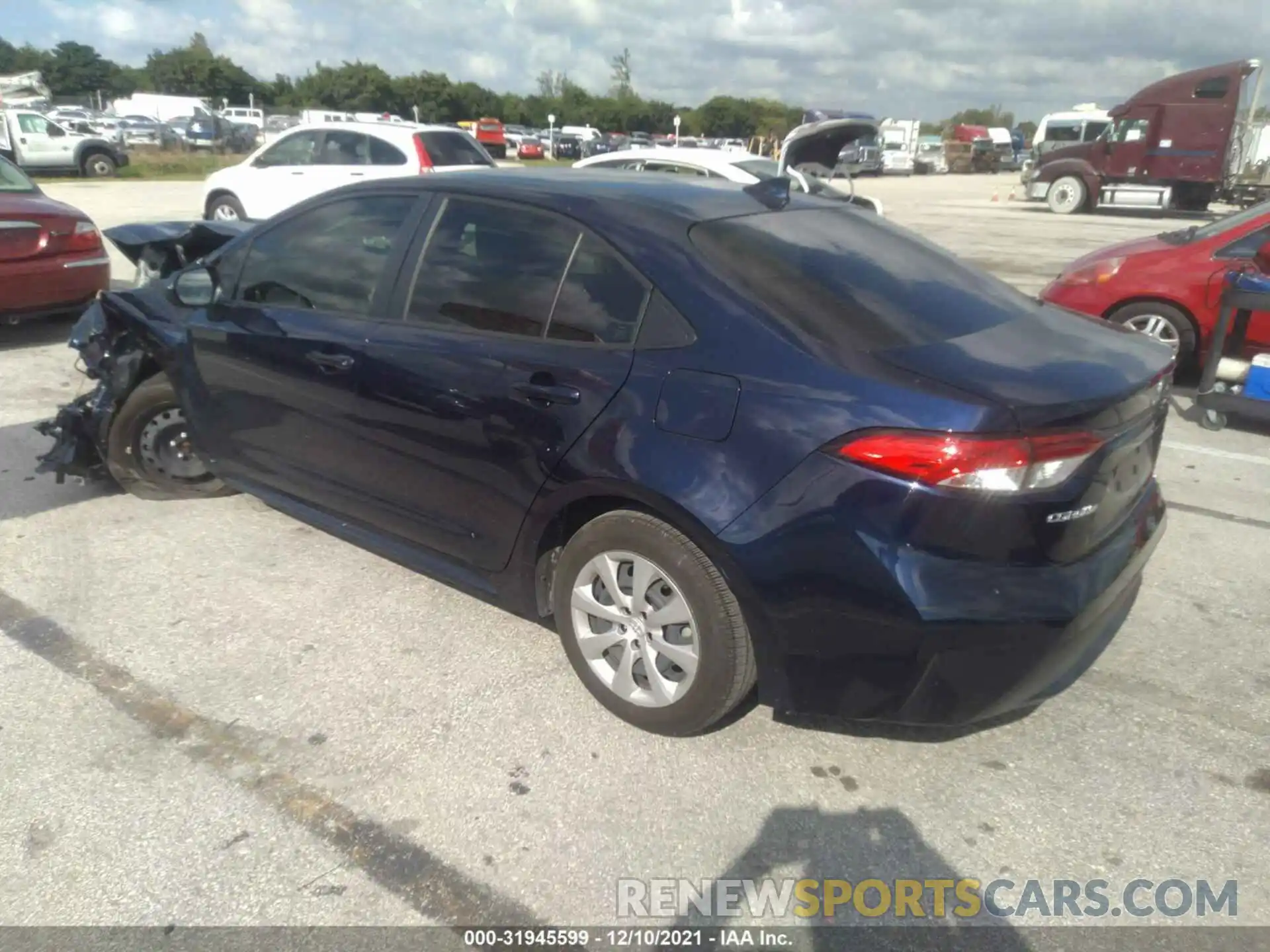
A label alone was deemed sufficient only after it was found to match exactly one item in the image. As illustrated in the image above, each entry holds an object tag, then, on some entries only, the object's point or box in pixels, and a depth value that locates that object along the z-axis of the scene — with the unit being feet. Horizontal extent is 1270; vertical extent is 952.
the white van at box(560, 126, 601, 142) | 185.98
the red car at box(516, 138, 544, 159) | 154.40
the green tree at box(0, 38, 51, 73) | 296.55
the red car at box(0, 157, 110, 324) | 23.29
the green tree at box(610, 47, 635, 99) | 357.61
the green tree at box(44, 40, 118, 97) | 286.46
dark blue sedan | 7.98
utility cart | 19.13
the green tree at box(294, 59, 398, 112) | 259.80
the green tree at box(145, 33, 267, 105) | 272.31
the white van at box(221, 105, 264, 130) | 168.01
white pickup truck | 79.87
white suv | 38.88
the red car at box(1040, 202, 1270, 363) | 22.17
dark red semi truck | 74.90
